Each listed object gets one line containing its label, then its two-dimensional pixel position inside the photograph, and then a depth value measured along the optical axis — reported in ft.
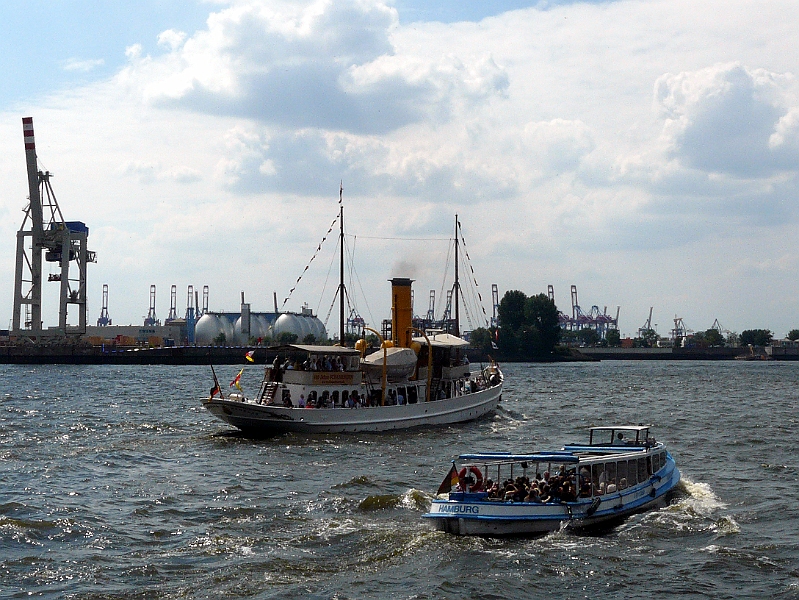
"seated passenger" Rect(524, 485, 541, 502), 90.86
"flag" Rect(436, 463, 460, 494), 92.48
